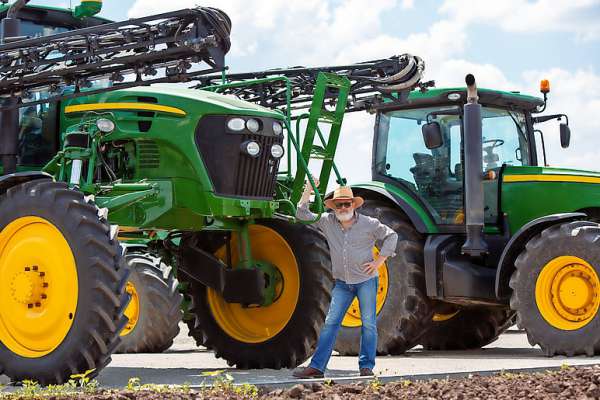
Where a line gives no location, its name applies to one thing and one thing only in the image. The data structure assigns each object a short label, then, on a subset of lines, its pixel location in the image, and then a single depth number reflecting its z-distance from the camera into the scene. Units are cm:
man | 1271
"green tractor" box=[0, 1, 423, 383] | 1353
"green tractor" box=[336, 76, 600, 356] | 1624
